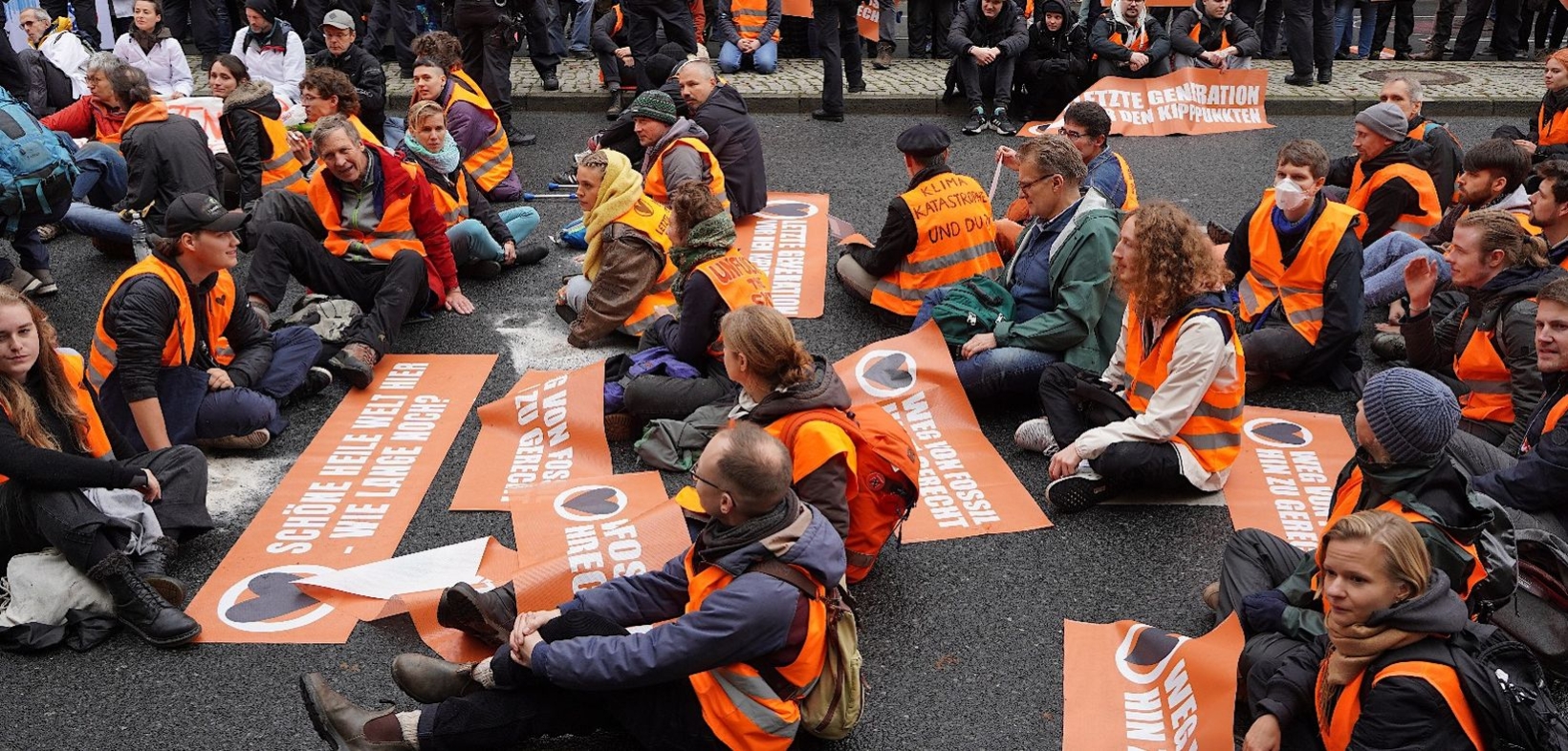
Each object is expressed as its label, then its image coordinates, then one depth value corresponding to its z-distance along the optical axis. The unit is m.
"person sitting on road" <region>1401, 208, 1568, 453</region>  5.44
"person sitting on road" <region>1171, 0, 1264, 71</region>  12.31
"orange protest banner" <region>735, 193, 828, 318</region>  7.79
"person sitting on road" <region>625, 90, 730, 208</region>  7.99
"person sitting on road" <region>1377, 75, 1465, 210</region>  7.92
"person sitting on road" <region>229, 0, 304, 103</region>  10.80
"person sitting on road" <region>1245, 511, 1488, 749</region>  3.22
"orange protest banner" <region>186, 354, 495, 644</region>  4.73
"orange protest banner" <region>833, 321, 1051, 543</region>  5.44
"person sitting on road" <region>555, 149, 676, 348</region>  6.94
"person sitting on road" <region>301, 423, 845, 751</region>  3.55
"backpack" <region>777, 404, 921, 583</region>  4.58
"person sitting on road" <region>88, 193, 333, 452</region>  5.47
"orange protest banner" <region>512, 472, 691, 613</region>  4.76
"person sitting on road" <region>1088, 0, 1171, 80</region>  12.07
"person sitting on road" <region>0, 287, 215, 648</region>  4.47
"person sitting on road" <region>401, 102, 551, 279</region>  7.90
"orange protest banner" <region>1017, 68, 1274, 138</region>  11.85
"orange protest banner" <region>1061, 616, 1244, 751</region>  4.01
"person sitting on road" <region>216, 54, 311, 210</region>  8.37
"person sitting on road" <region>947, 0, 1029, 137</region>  11.91
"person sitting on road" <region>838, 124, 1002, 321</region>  6.99
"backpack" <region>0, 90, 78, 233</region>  7.03
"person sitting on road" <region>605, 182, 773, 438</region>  5.85
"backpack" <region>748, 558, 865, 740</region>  3.81
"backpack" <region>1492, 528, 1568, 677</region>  4.34
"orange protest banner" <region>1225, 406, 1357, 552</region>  5.39
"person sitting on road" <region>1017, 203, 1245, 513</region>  5.18
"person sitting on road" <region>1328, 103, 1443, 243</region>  7.50
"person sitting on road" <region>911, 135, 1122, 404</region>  6.11
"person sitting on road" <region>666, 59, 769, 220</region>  8.86
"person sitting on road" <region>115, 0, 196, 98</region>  10.83
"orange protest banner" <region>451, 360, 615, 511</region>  5.71
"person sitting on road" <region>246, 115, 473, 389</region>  6.95
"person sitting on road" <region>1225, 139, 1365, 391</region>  6.36
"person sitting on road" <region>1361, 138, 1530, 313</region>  7.09
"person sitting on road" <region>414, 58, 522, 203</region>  9.09
